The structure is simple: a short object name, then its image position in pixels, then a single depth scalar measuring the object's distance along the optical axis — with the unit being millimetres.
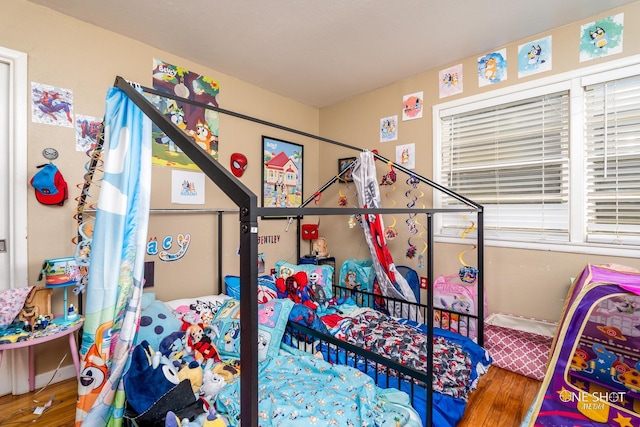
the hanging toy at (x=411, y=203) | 2579
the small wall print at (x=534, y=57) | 2031
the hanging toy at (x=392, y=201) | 2803
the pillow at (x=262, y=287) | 2201
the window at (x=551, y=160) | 1810
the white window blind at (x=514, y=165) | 2043
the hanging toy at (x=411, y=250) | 2663
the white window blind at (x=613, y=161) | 1781
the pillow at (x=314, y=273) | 2514
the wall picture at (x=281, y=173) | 2963
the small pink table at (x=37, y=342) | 1408
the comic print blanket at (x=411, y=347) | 1541
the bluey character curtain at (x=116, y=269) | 986
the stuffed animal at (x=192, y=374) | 1302
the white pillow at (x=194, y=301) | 2052
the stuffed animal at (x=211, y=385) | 1324
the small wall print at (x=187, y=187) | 2332
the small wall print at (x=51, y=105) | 1756
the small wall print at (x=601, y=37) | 1790
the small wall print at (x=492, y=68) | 2207
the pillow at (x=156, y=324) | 1545
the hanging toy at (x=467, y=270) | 2273
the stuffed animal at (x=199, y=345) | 1554
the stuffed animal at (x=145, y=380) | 1021
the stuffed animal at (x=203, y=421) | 988
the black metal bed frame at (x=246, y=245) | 565
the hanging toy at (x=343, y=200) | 3144
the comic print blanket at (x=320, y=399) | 1170
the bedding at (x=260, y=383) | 1075
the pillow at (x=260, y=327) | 1675
